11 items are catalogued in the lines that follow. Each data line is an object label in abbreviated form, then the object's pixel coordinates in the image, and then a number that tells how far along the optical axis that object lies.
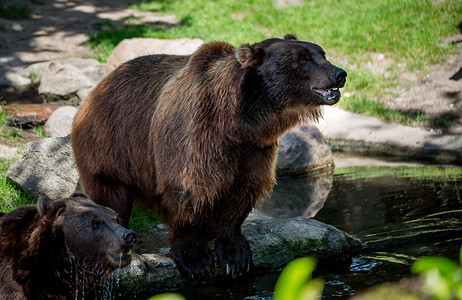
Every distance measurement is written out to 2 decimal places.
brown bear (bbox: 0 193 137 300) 8.27
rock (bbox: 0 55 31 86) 27.38
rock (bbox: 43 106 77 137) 19.36
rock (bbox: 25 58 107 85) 27.10
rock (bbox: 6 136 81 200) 13.44
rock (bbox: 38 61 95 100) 25.08
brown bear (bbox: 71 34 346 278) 9.68
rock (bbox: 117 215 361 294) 10.37
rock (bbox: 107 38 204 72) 25.48
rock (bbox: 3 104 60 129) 20.27
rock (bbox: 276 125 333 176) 18.80
